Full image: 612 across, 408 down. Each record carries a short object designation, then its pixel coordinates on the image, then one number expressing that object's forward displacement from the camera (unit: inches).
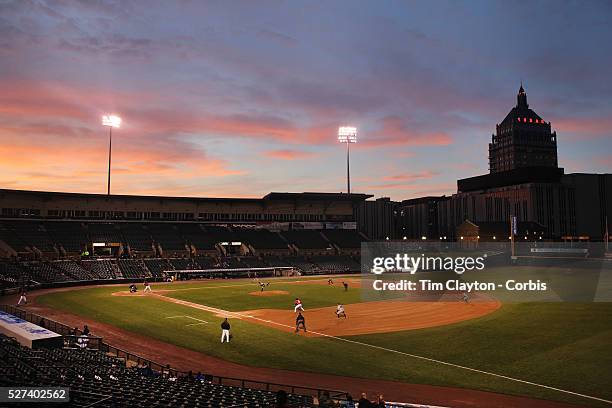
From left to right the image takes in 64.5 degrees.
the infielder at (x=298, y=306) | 1425.8
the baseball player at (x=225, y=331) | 1144.8
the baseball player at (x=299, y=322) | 1257.3
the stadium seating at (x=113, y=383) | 536.4
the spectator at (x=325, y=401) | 616.9
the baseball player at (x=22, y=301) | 1759.7
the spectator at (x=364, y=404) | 569.2
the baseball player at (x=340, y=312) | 1481.3
